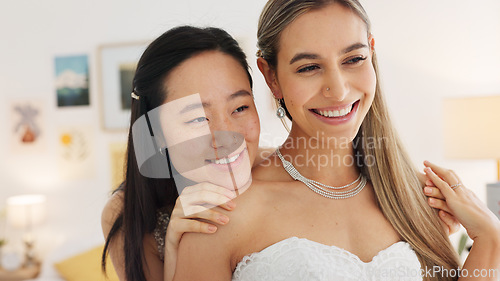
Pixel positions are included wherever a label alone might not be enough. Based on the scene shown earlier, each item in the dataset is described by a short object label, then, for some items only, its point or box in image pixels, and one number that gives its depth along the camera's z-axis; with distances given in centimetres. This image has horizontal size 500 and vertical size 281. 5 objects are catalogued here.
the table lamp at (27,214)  347
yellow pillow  277
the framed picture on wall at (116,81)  341
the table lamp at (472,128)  270
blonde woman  98
